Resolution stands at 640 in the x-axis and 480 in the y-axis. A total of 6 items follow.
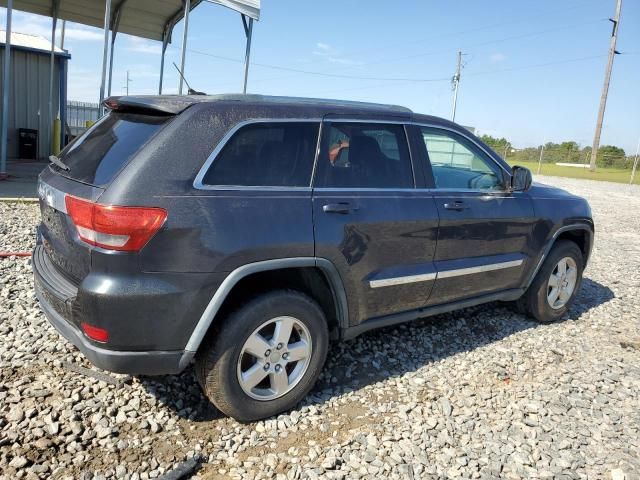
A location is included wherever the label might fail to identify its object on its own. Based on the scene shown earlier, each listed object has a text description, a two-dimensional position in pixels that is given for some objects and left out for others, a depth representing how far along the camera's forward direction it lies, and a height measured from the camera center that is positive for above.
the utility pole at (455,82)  44.73 +7.31
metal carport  10.22 +2.92
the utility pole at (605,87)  37.56 +6.50
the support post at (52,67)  12.88 +1.53
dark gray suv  2.51 -0.52
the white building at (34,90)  13.76 +0.89
